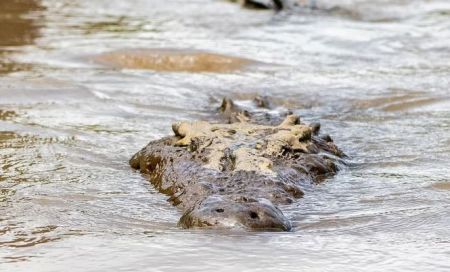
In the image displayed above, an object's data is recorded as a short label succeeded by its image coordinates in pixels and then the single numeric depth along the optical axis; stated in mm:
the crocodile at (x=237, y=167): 9336
